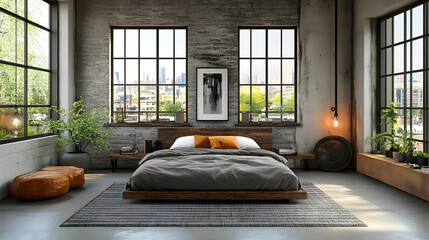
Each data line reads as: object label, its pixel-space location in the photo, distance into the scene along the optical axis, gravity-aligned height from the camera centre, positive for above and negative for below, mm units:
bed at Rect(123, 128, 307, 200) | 5172 -887
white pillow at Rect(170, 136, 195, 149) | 7316 -510
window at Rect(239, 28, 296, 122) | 8422 +964
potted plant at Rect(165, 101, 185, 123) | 8297 +106
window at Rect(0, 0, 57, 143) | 5879 +782
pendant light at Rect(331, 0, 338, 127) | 8055 +842
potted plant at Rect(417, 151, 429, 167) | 5684 -611
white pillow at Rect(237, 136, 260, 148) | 7338 -505
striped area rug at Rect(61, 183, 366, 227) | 4238 -1148
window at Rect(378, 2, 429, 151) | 6055 +822
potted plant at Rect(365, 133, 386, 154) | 7145 -466
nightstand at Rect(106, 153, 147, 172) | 7672 -807
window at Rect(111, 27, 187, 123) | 8445 +997
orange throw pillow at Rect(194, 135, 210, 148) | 7277 -494
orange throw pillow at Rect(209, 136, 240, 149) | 7141 -501
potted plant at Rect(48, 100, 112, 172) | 7254 -340
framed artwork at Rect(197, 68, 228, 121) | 8266 +484
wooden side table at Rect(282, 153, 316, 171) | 7781 -794
